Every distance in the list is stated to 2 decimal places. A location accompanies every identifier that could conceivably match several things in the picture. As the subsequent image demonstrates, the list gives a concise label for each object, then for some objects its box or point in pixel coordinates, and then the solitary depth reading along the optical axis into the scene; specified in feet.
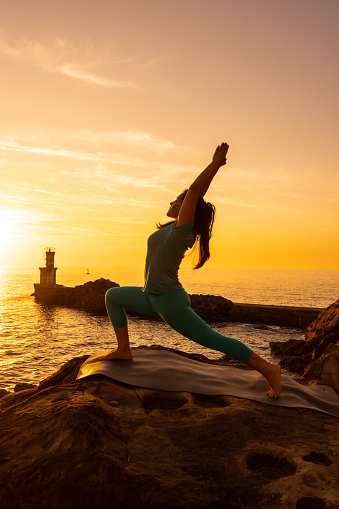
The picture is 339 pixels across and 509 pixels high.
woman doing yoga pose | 11.74
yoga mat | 12.21
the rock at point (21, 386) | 20.71
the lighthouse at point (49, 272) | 201.05
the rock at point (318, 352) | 15.19
